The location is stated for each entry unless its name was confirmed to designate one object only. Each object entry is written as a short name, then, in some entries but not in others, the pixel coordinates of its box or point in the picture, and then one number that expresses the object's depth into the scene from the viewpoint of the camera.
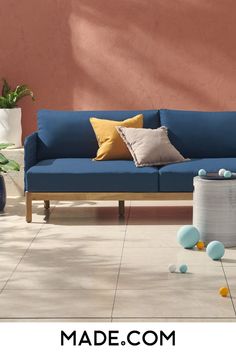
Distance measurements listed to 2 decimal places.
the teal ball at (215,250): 4.87
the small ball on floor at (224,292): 4.10
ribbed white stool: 5.25
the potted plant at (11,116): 7.44
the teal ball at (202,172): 5.49
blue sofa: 6.02
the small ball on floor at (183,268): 4.58
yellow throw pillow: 6.46
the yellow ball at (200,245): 5.20
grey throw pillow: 6.20
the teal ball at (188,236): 5.17
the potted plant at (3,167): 6.57
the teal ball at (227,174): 5.29
